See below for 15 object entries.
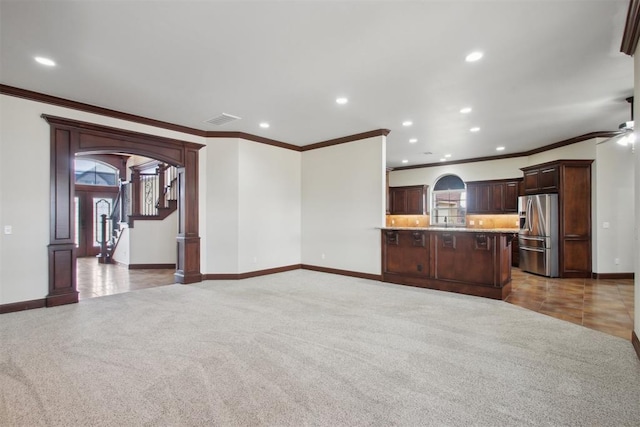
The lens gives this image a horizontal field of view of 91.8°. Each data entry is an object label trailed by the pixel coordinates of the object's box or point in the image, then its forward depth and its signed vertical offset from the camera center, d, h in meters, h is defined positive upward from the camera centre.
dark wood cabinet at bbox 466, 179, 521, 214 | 8.50 +0.49
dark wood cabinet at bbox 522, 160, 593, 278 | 6.56 -0.08
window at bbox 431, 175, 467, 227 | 9.64 +0.37
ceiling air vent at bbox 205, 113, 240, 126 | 5.36 +1.70
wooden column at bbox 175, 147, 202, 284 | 6.01 -0.18
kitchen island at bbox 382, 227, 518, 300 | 4.95 -0.80
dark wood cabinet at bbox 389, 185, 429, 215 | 10.14 +0.47
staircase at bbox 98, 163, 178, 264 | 8.82 +0.46
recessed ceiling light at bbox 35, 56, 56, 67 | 3.41 +1.73
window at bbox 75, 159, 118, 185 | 10.72 +1.47
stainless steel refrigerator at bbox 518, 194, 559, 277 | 6.68 -0.47
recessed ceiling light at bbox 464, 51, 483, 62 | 3.32 +1.72
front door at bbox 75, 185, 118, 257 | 10.26 -0.10
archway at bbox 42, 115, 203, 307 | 4.52 +0.55
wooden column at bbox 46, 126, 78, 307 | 4.50 -0.10
